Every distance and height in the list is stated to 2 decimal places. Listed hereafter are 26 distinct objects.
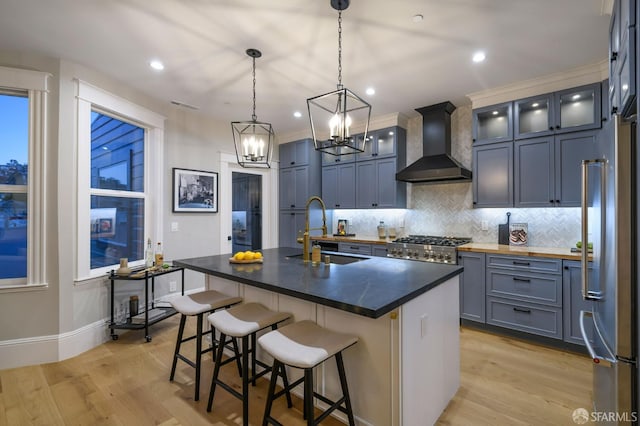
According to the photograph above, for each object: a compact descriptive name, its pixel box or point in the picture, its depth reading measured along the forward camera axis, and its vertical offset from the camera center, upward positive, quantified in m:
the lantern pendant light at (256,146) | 2.59 +0.62
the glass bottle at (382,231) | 4.82 -0.27
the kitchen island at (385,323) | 1.62 -0.68
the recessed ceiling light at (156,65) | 2.96 +1.53
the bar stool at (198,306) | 2.22 -0.70
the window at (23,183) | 2.76 +0.30
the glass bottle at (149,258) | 3.63 -0.53
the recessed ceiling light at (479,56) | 2.80 +1.53
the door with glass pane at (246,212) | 5.23 +0.06
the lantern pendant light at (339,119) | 1.95 +1.50
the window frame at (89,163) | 2.99 +0.61
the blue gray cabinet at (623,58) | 1.34 +0.82
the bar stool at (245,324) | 1.83 -0.71
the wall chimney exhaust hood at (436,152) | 3.96 +0.88
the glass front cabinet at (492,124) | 3.58 +1.17
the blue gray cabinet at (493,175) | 3.56 +0.49
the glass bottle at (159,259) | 3.66 -0.54
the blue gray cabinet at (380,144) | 4.63 +1.13
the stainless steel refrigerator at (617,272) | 1.29 -0.26
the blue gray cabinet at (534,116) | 3.31 +1.17
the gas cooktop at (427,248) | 3.63 -0.44
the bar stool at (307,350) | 1.48 -0.71
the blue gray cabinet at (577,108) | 3.06 +1.16
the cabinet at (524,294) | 2.92 -0.85
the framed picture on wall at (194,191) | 4.27 +0.36
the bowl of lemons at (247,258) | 2.56 -0.37
